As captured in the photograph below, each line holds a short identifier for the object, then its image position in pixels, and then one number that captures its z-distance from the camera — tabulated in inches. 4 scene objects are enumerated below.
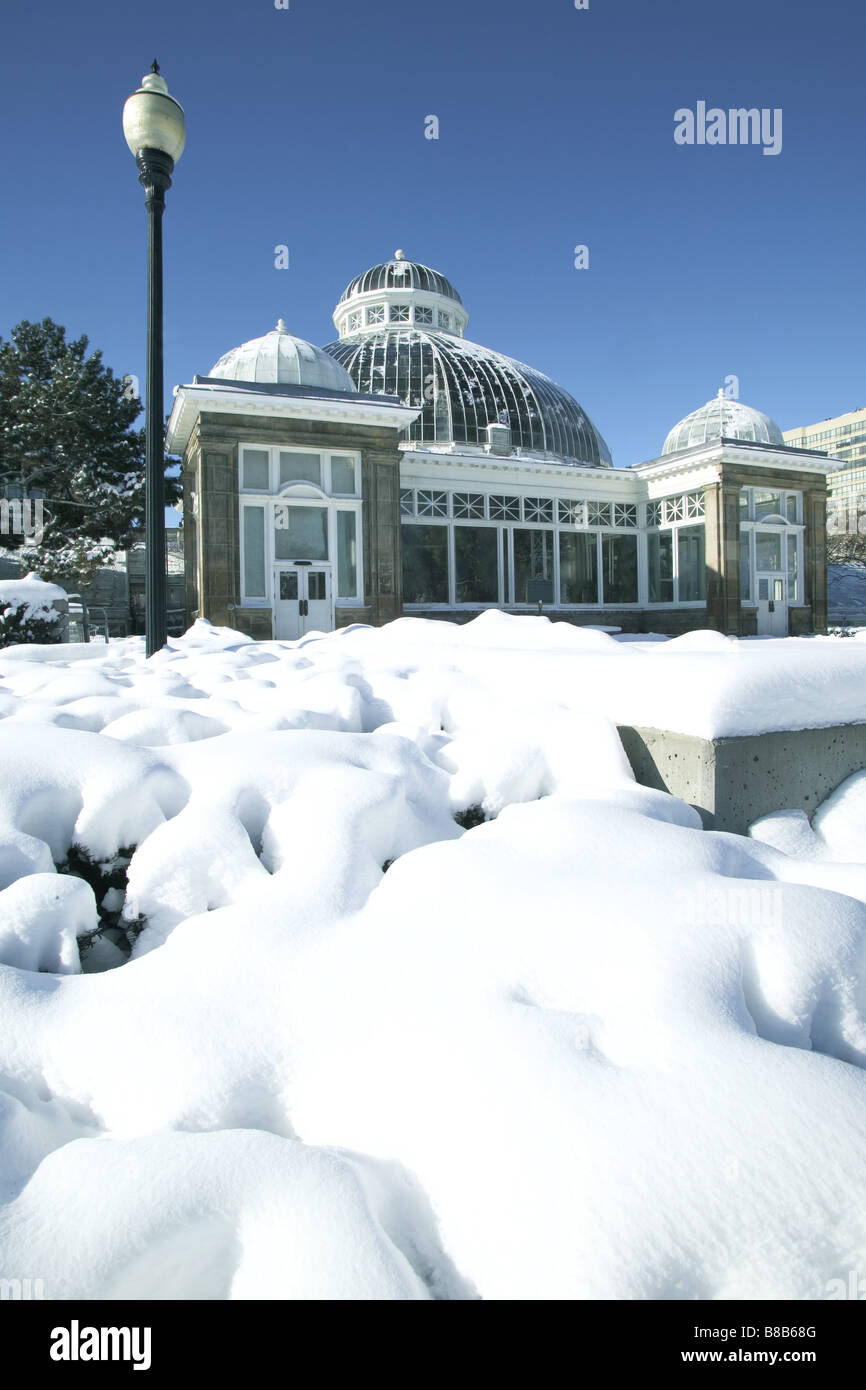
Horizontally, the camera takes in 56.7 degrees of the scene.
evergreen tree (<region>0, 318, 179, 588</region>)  1092.5
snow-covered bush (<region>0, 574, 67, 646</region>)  350.0
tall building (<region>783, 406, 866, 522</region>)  4013.3
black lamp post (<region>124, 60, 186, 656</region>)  263.6
